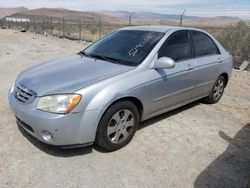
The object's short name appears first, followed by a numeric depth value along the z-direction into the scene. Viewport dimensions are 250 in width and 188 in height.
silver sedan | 2.27
